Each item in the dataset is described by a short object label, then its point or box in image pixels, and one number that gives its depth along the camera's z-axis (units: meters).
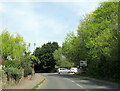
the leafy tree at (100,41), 21.43
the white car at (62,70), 47.17
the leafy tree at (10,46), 27.64
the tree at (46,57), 59.38
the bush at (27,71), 21.90
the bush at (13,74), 13.42
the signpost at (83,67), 33.59
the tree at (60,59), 57.24
